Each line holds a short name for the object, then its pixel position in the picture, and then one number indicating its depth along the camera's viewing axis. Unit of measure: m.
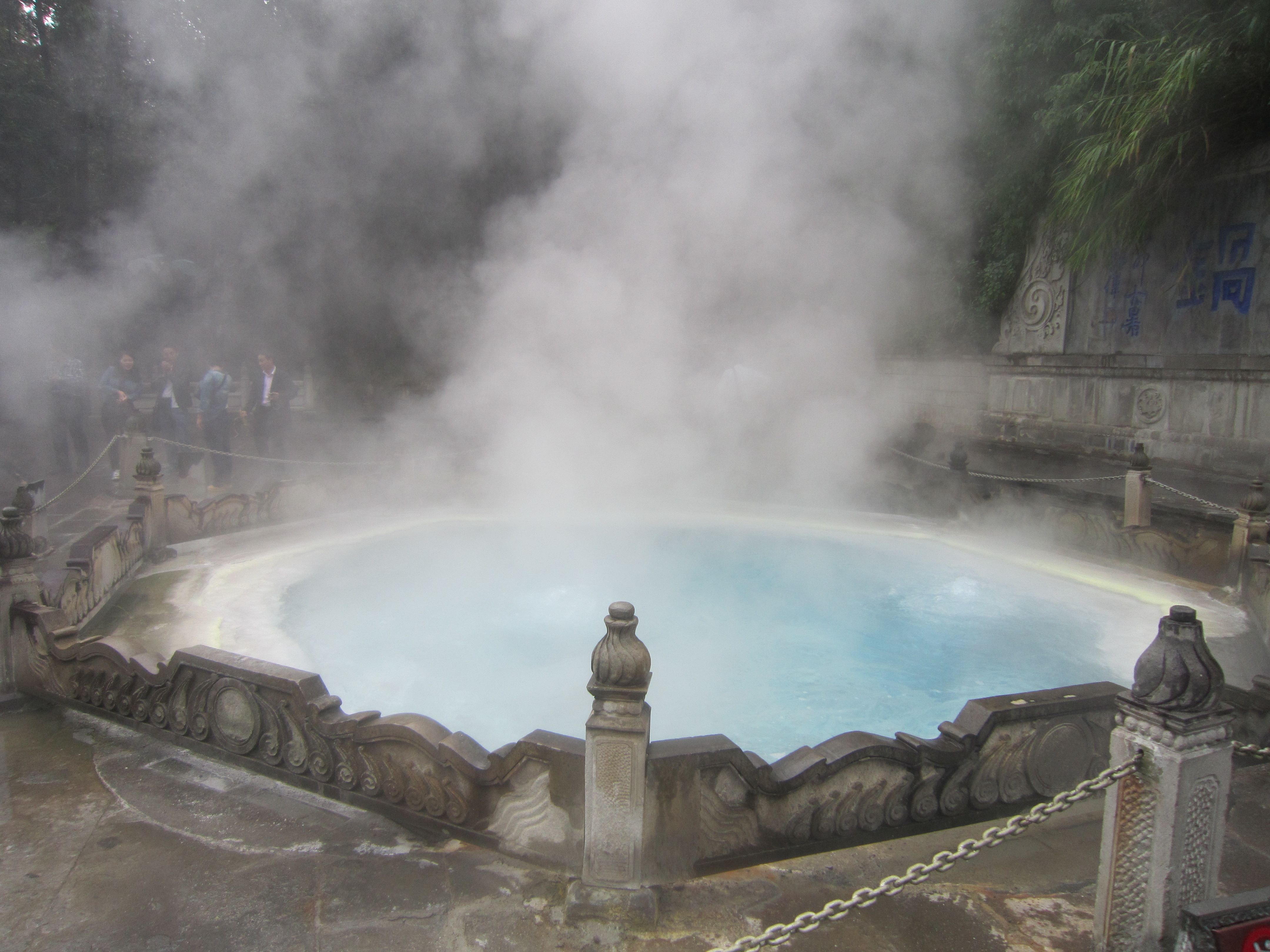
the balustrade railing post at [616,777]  1.78
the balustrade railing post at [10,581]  2.95
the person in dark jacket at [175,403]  7.32
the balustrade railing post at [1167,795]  1.43
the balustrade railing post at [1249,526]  4.27
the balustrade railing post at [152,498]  4.98
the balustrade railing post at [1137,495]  5.00
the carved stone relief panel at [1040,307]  8.36
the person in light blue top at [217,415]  7.03
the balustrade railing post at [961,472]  6.17
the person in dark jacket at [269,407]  7.29
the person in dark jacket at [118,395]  7.11
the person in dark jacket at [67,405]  7.03
